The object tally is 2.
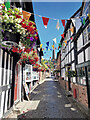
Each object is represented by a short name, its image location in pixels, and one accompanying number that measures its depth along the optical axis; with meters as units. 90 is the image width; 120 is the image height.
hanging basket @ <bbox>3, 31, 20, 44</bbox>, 2.92
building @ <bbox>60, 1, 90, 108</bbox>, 5.39
